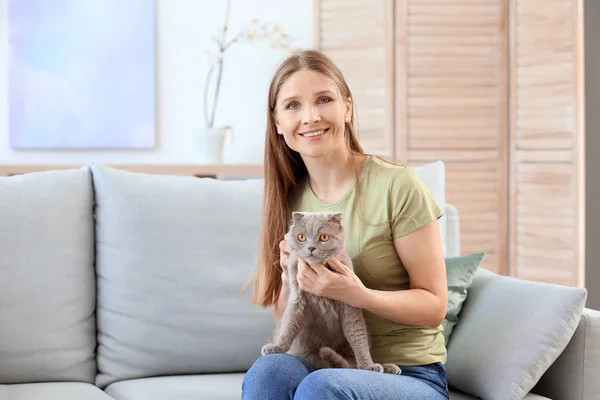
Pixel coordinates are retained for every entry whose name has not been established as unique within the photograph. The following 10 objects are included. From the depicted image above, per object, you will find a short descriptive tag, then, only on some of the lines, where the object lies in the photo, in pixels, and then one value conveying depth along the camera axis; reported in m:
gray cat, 1.60
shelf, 3.87
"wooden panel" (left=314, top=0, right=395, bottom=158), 4.22
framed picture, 4.40
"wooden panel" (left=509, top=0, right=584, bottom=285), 4.05
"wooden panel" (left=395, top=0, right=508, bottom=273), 4.22
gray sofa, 2.09
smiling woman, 1.62
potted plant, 4.26
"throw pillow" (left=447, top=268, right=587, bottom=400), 1.83
